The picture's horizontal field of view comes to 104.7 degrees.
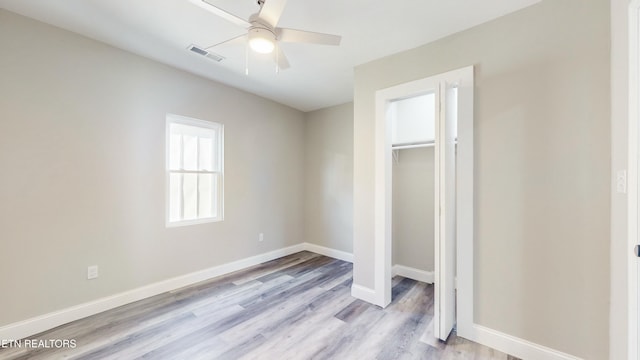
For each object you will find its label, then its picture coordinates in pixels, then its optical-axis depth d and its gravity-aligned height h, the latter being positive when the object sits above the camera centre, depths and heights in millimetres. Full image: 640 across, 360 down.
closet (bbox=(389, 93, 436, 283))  3242 -116
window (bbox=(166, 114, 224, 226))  3143 +125
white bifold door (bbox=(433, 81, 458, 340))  2016 -287
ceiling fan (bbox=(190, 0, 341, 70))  1466 +989
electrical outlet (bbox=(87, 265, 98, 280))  2423 -913
